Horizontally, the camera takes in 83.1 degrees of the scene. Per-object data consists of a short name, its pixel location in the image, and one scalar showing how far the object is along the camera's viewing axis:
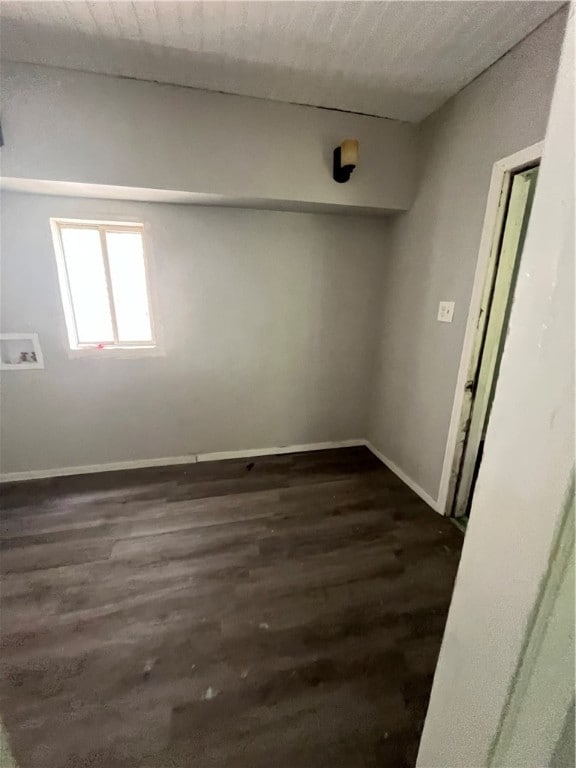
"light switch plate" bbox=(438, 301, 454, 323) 1.93
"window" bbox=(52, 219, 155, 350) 2.17
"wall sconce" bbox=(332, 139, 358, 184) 1.84
